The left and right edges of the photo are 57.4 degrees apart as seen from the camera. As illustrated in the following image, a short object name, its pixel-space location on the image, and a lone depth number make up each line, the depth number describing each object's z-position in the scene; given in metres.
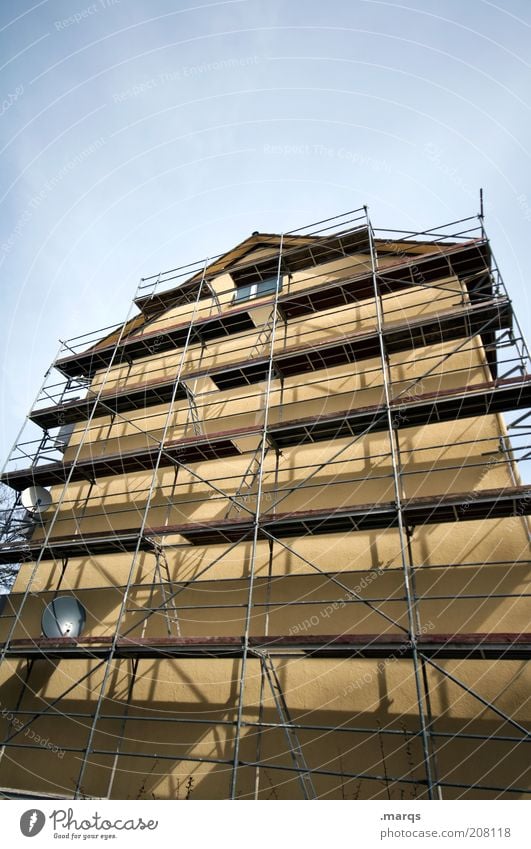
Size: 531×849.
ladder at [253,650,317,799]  6.84
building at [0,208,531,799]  6.93
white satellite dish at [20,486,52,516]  11.60
